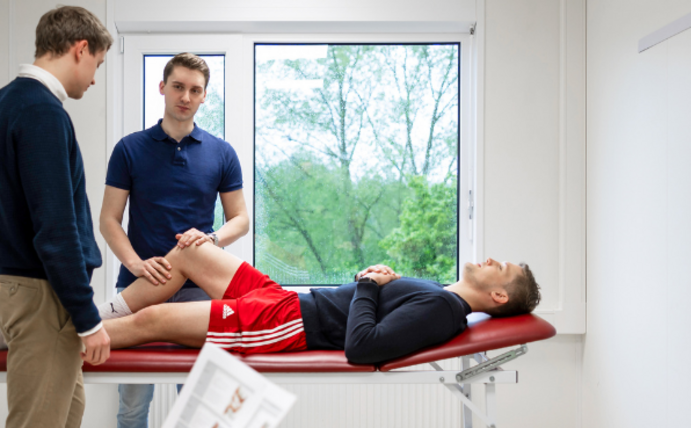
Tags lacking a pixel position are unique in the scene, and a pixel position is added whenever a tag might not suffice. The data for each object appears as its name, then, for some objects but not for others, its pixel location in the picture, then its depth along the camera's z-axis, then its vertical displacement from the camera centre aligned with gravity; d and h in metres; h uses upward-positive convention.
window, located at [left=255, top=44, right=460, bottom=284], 2.62 +0.33
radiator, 2.39 -0.88
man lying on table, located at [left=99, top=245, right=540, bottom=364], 1.51 -0.29
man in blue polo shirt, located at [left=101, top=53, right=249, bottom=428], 1.87 +0.12
